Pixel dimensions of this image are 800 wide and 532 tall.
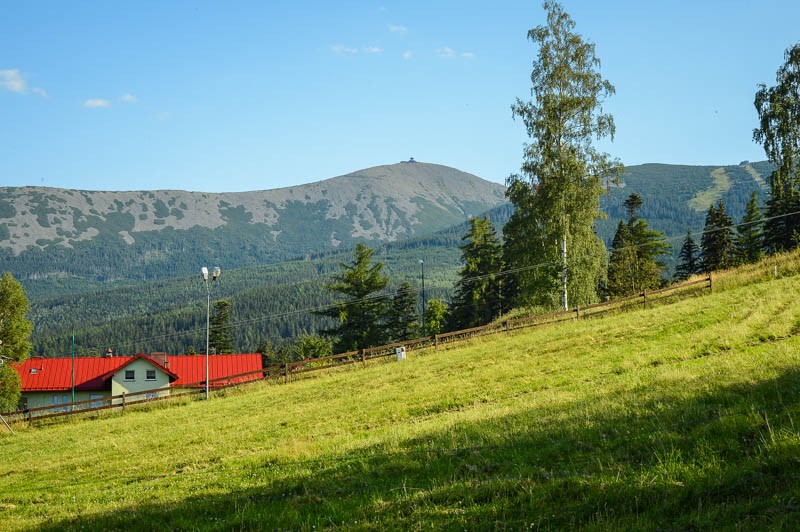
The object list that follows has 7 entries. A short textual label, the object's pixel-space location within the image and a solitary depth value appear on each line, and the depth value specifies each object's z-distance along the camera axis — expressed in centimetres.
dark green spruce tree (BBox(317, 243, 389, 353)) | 7019
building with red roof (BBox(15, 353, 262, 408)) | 6975
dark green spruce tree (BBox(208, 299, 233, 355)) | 9426
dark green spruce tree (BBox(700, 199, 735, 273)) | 7062
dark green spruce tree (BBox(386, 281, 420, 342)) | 7644
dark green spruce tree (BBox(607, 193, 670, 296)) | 6650
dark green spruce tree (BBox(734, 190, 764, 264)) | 7181
